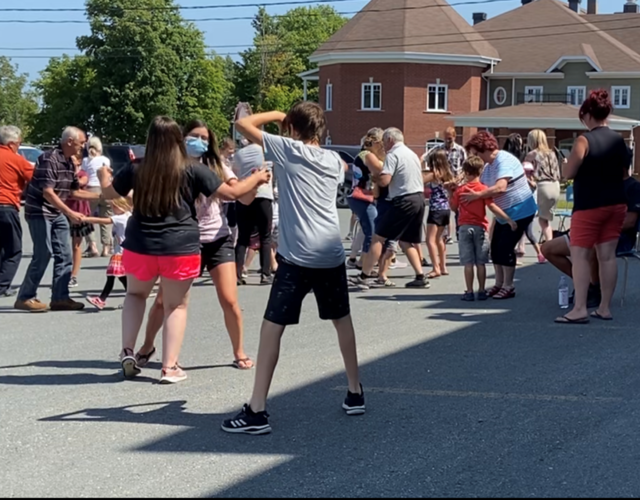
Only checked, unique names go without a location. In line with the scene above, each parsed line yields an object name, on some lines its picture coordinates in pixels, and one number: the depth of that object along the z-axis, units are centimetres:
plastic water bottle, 1005
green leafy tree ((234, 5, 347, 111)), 8569
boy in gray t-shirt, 576
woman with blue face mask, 725
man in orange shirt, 1108
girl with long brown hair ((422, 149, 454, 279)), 1275
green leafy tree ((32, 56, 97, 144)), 6700
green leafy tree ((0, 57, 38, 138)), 7488
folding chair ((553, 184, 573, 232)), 1717
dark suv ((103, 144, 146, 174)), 3030
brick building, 5369
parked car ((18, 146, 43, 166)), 3070
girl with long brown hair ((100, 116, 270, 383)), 652
